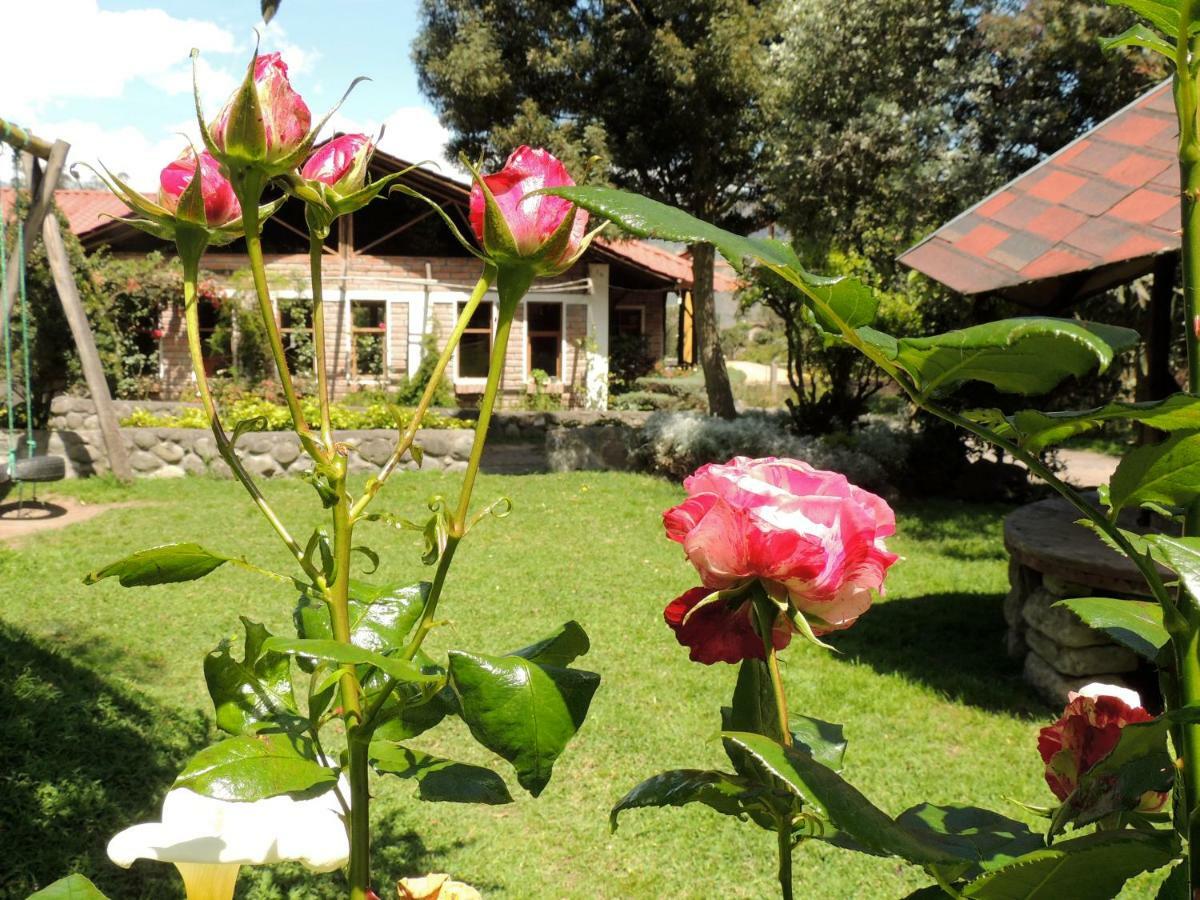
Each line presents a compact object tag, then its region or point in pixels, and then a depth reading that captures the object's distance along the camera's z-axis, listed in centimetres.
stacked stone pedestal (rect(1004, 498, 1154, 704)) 394
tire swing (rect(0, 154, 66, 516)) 716
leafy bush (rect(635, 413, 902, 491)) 951
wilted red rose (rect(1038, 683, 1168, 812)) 64
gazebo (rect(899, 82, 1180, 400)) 275
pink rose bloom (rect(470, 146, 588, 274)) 57
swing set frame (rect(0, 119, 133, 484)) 760
